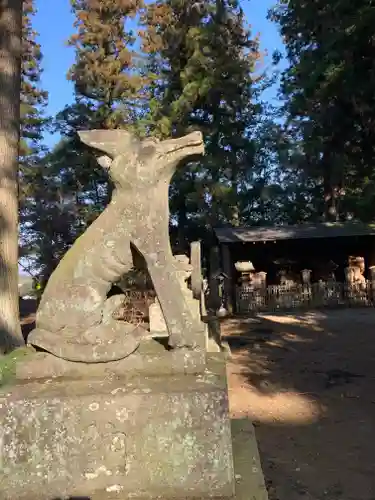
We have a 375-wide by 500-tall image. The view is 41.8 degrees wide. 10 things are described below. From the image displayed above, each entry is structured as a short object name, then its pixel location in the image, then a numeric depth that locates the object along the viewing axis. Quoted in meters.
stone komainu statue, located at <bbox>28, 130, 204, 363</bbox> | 2.80
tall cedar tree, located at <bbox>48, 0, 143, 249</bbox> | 22.59
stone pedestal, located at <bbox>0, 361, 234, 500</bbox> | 2.57
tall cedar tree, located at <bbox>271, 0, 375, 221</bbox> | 15.51
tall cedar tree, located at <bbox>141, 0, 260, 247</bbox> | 21.65
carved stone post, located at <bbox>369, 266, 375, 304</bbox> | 18.75
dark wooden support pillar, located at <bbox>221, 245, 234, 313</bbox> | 18.45
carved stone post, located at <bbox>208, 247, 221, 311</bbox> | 18.30
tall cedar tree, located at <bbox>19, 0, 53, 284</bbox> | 23.72
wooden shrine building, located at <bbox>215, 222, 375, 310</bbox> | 19.80
